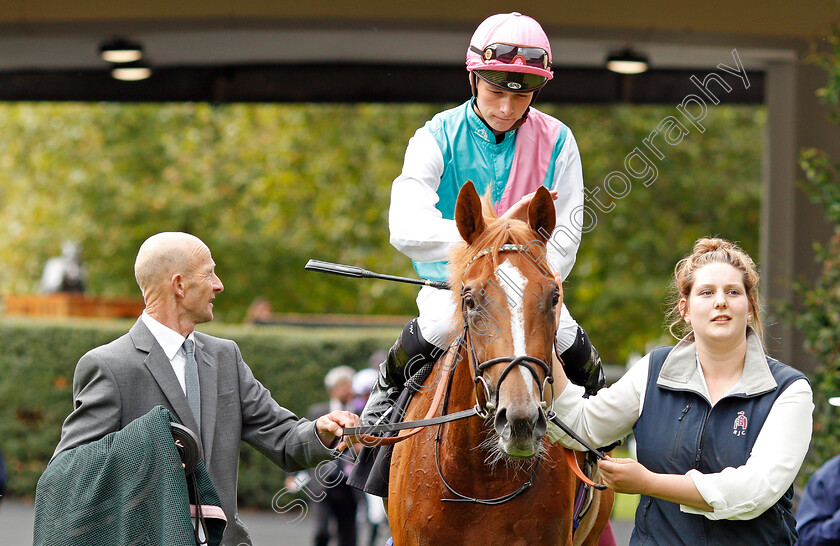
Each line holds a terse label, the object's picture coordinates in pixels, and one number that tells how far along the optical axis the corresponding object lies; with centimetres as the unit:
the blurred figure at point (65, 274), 3562
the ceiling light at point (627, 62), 1786
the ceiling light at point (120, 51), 1780
